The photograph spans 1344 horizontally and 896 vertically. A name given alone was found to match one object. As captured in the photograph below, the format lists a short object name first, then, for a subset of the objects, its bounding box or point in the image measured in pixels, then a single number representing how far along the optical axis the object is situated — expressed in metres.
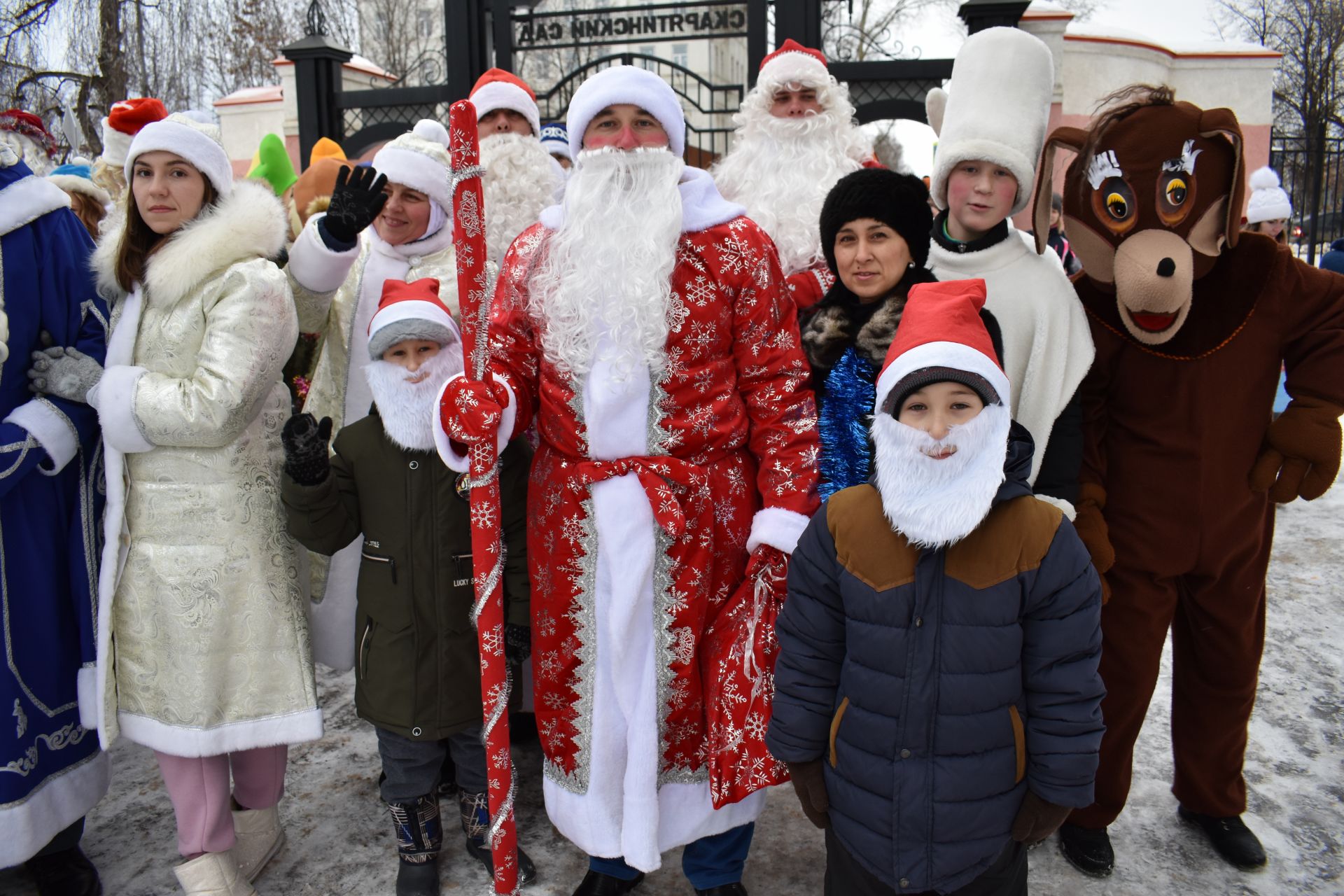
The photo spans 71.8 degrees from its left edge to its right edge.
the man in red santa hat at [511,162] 3.65
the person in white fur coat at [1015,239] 2.52
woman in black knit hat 2.35
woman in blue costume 2.51
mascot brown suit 2.46
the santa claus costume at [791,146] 3.42
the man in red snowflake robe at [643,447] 2.35
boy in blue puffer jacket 1.88
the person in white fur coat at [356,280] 2.96
